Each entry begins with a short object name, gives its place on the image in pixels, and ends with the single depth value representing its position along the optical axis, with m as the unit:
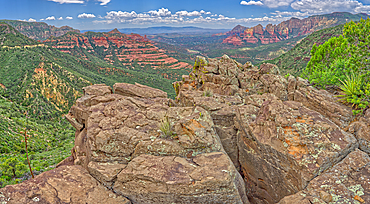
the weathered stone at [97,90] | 13.28
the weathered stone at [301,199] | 6.03
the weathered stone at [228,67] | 20.70
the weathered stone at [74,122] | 12.20
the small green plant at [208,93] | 13.97
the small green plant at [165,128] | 8.70
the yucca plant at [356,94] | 8.36
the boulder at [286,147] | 7.06
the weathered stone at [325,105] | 8.71
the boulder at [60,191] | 6.50
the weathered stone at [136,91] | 13.73
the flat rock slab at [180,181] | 6.77
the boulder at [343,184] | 5.92
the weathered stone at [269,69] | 19.16
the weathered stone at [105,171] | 7.55
